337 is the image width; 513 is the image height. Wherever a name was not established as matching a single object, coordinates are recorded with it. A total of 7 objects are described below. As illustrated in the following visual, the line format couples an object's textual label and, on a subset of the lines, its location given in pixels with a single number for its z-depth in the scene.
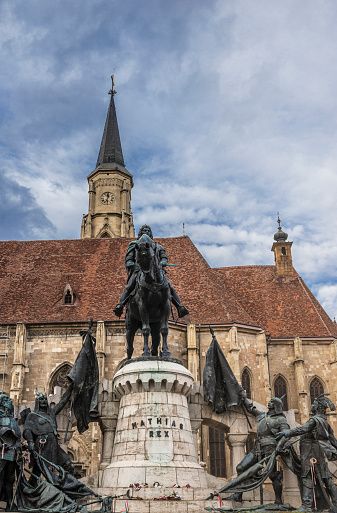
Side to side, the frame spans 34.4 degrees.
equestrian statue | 10.92
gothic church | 24.42
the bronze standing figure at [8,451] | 8.52
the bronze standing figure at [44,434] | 10.13
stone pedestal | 9.83
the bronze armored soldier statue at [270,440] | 10.20
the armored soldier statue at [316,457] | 9.49
